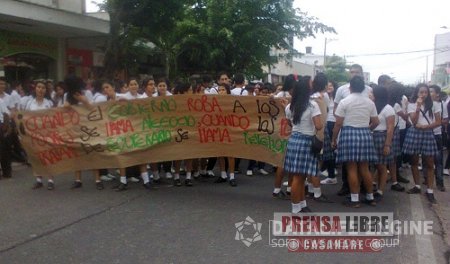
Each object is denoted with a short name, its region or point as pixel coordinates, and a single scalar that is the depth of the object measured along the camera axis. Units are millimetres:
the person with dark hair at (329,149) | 7309
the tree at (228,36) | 15578
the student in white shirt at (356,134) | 6062
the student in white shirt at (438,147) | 7312
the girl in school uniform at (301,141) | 5539
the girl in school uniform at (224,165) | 7375
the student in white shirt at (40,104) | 7266
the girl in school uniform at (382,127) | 6562
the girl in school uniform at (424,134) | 6750
